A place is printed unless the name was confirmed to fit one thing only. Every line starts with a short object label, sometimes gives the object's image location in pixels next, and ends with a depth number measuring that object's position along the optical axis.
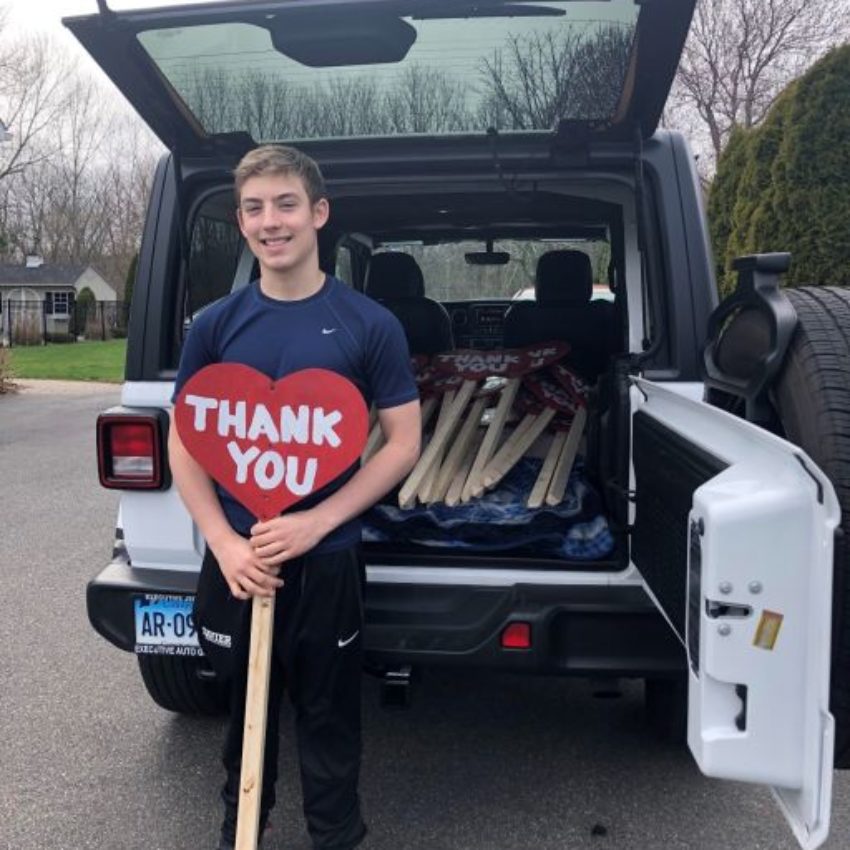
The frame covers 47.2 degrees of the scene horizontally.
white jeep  1.86
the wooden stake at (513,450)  3.47
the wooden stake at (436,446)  3.23
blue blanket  2.89
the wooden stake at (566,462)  3.26
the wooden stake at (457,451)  3.37
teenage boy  2.34
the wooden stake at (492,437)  3.37
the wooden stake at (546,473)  3.21
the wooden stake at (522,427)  3.82
